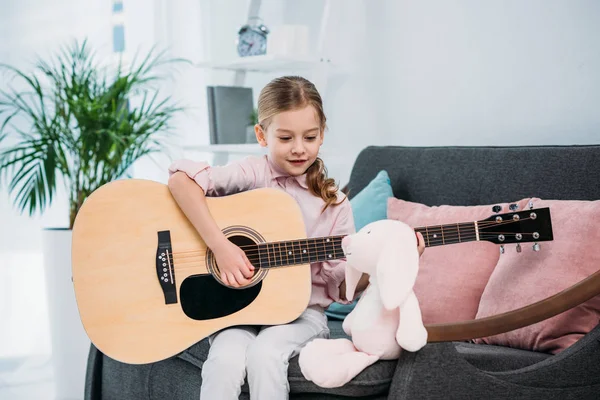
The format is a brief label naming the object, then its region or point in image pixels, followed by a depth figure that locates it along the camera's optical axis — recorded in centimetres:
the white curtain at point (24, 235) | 376
